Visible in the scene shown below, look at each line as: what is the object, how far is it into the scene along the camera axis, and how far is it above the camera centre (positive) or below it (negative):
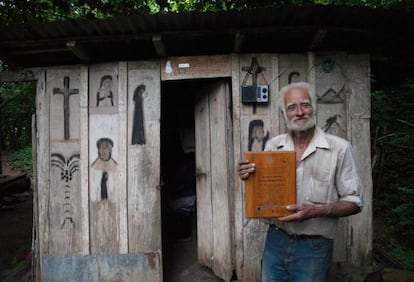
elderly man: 2.05 -0.33
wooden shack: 3.71 +0.14
